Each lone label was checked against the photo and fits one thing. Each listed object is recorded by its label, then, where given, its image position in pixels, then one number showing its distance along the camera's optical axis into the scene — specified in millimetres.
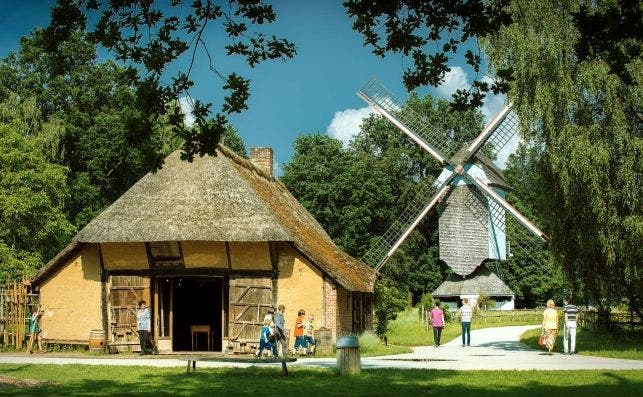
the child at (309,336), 24672
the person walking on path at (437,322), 29156
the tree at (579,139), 24953
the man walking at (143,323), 24156
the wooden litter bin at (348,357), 17078
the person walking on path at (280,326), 20197
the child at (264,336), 22047
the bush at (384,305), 33125
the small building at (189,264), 25391
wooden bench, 17156
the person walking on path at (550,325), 24641
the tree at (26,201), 41188
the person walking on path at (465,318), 29406
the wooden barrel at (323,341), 25234
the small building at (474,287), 51969
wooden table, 28125
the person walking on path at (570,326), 24203
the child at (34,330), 25406
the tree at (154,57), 10602
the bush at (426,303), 46844
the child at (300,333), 24516
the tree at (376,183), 57781
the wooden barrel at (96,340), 26406
